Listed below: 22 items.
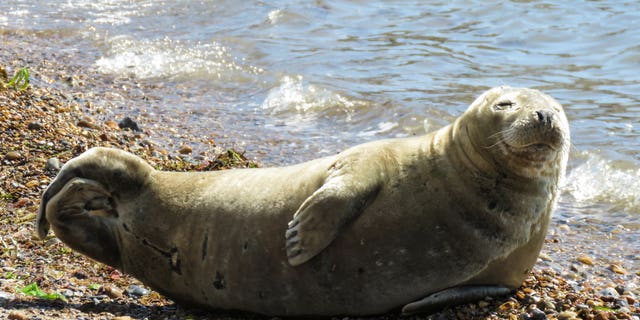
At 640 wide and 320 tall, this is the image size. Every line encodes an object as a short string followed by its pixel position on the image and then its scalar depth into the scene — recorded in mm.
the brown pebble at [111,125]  17094
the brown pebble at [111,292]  10187
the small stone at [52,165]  13258
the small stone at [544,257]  12273
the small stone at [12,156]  13406
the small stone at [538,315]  9570
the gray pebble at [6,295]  9327
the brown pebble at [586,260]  12445
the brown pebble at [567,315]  9562
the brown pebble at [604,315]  9672
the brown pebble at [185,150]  16797
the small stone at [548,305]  9789
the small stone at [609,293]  10547
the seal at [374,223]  9055
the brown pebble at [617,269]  12234
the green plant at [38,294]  9523
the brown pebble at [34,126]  14708
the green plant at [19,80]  16608
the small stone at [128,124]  17344
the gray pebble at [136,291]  10500
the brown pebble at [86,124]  16484
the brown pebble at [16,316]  8477
